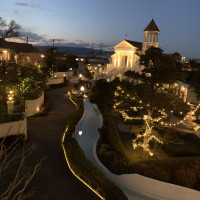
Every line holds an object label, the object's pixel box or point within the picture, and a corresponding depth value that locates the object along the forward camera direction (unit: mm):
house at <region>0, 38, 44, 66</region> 49500
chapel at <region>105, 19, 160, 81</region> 42875
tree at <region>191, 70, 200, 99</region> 25578
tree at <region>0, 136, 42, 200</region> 10134
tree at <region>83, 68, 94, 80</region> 50719
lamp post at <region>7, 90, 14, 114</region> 17891
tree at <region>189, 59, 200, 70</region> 45766
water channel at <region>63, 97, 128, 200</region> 9892
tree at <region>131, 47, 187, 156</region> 15555
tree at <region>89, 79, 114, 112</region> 24797
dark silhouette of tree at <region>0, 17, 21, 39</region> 21859
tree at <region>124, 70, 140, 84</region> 16781
